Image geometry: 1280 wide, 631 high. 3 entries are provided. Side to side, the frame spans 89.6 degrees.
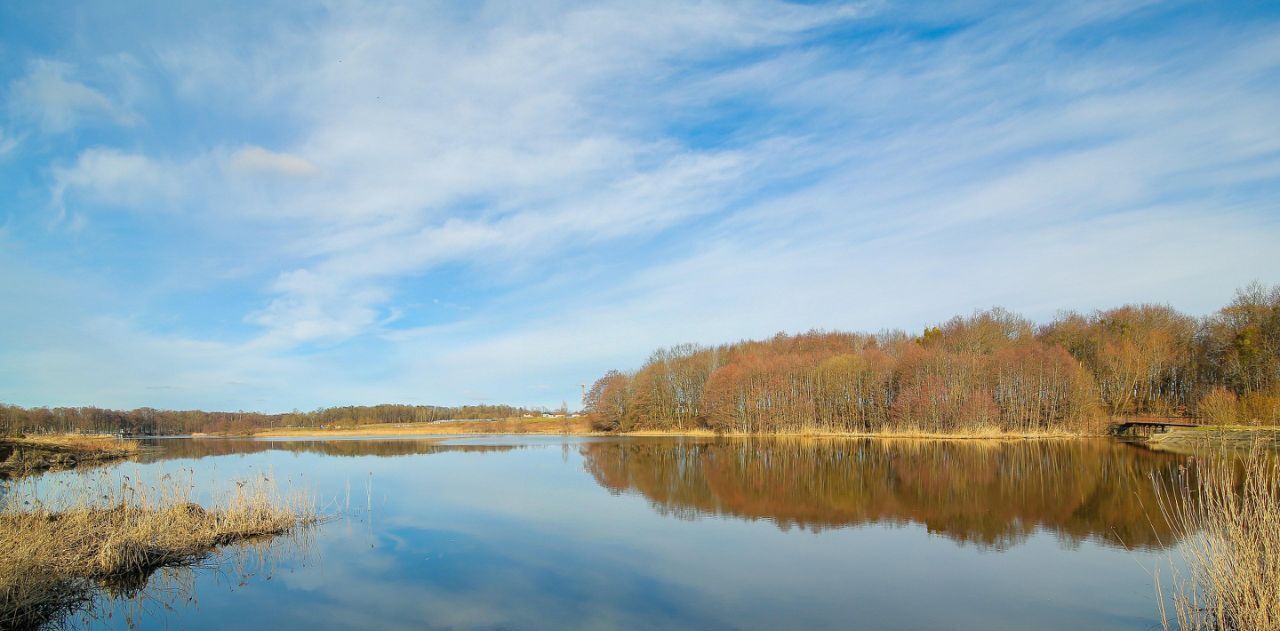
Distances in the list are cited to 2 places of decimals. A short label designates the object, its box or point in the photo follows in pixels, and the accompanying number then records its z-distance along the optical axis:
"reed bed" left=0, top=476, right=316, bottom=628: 7.91
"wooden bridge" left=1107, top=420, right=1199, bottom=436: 40.19
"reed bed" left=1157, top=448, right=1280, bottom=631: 5.85
